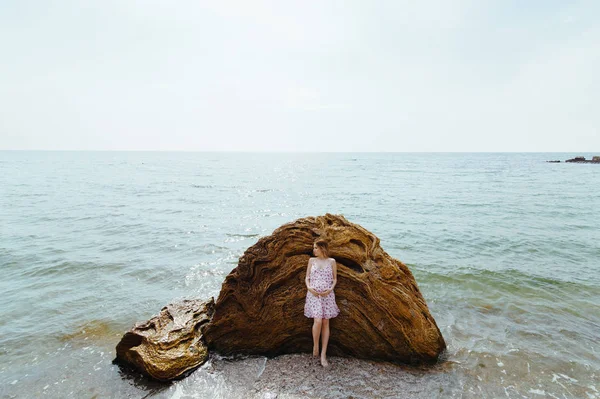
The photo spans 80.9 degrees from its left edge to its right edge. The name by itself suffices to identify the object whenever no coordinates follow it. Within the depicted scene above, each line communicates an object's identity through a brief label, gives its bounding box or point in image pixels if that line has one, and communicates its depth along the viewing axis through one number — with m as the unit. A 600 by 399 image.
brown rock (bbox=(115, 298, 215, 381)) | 7.11
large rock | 7.46
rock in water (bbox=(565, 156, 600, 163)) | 100.04
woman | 7.39
